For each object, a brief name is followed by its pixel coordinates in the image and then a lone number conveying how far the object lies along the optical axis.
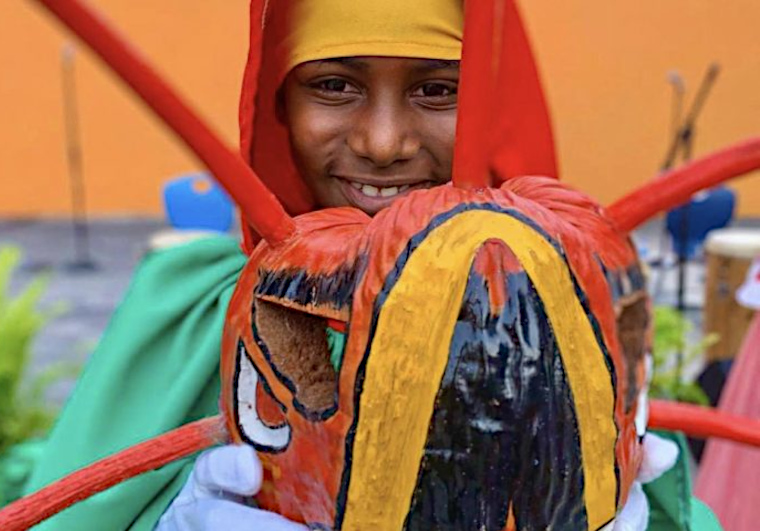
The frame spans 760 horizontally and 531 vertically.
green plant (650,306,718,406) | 2.52
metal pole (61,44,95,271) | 6.56
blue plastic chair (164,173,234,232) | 3.09
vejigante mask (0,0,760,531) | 0.46
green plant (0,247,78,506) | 1.88
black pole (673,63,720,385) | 2.59
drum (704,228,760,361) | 2.97
